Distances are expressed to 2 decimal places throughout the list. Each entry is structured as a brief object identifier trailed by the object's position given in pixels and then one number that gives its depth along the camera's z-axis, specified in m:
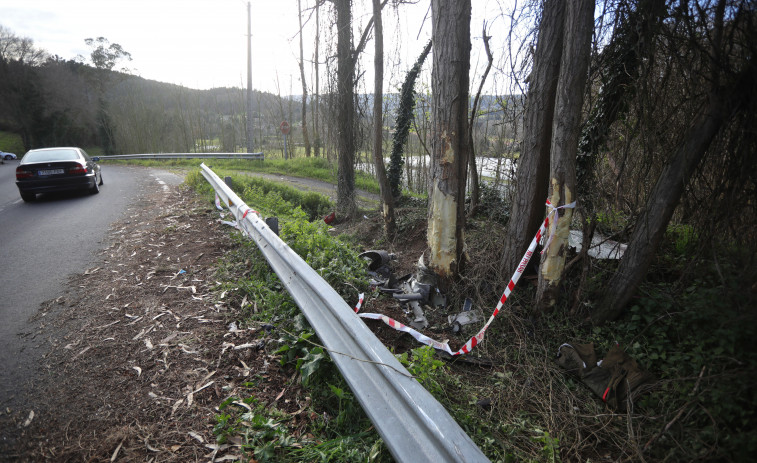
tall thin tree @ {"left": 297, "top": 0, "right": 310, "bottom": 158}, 24.73
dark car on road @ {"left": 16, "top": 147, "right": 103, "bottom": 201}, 10.23
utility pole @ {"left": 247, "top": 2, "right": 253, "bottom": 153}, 21.30
